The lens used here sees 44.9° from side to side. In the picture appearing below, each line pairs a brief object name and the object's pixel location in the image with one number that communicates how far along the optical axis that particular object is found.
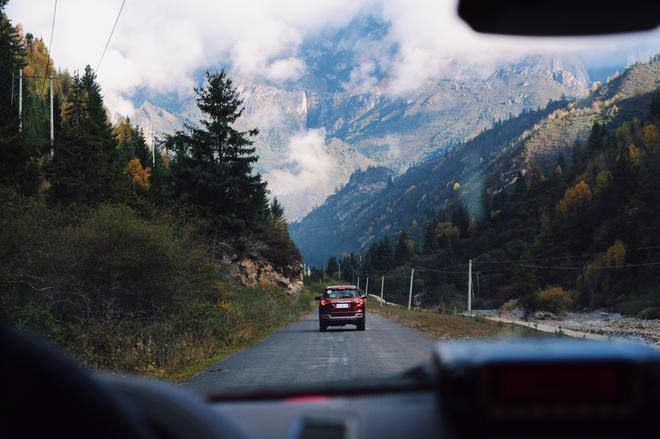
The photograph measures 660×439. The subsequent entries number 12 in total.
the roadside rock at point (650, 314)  78.31
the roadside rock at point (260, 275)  63.12
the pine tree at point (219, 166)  49.69
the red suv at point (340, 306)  34.81
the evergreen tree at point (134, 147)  109.19
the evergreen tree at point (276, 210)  142.25
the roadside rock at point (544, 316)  88.81
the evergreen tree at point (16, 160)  34.34
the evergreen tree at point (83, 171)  47.72
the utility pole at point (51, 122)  60.96
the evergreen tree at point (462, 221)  186.80
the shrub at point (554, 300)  96.51
